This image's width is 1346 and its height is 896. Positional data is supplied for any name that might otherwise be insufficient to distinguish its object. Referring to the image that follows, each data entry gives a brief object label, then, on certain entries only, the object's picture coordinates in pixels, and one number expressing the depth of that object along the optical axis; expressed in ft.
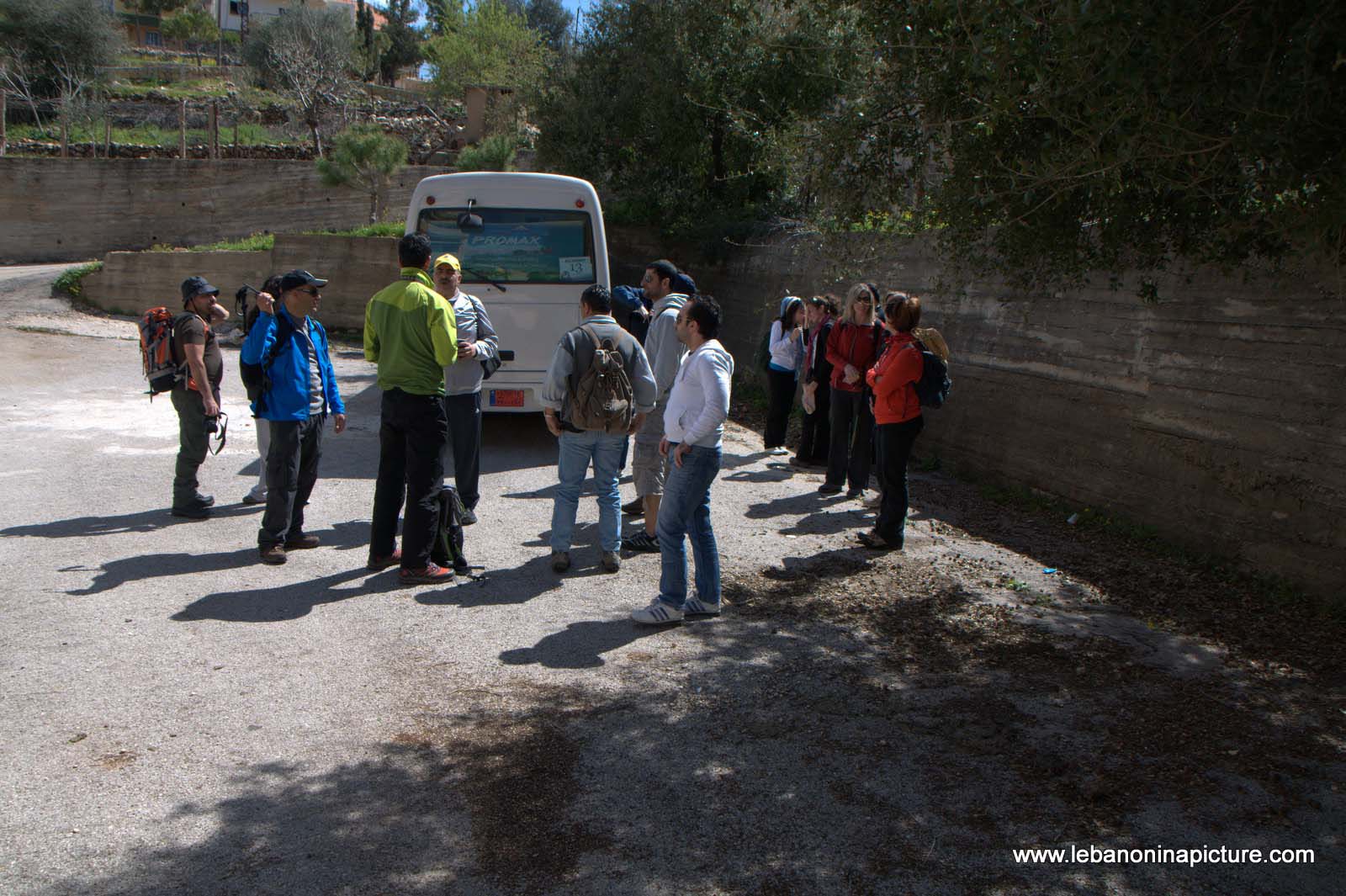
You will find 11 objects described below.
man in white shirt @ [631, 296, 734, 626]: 17.30
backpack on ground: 20.13
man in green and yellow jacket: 19.02
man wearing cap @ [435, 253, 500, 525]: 22.94
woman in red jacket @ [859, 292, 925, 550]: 22.39
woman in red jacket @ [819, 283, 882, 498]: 27.02
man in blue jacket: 20.58
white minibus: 32.17
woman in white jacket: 32.35
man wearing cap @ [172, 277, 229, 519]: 23.03
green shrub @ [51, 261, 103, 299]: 58.90
